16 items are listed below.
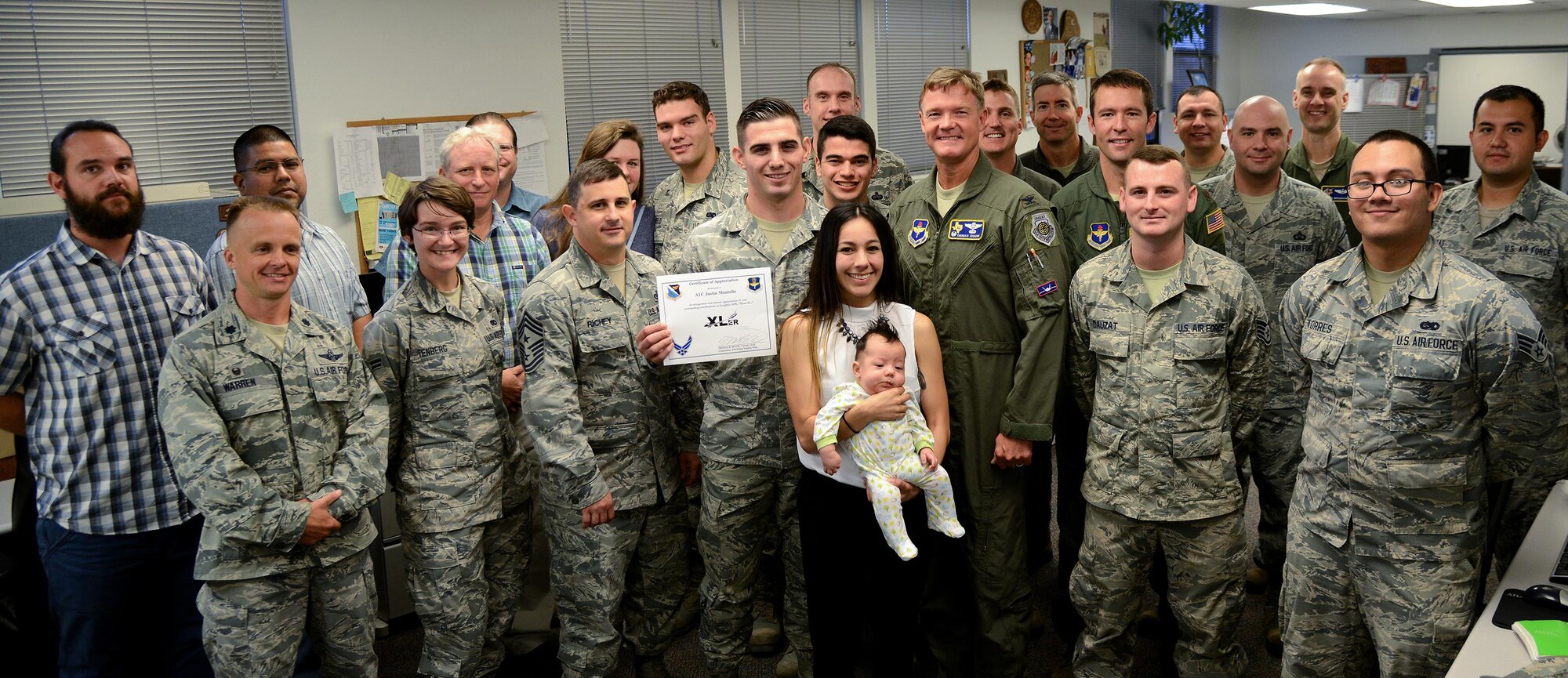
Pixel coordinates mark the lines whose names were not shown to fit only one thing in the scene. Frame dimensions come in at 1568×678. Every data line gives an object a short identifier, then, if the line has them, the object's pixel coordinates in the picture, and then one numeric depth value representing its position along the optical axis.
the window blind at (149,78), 3.82
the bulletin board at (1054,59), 8.57
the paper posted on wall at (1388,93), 10.00
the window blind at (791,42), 6.65
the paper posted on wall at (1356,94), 10.20
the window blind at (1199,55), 10.40
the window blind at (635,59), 5.58
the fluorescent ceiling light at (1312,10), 8.77
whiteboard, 9.37
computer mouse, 2.17
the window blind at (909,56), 7.62
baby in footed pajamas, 2.56
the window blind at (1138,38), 9.57
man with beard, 2.60
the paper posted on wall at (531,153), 5.20
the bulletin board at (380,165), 4.56
